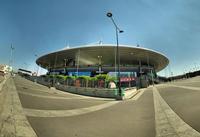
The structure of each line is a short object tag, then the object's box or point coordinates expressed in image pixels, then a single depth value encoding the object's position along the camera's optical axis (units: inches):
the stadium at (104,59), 1780.4
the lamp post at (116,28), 444.5
